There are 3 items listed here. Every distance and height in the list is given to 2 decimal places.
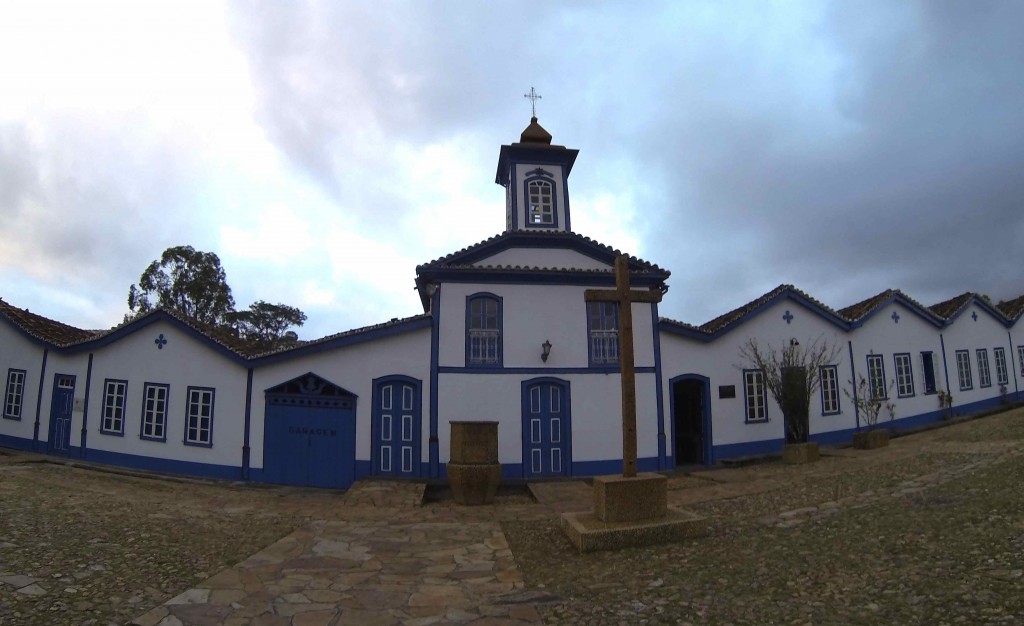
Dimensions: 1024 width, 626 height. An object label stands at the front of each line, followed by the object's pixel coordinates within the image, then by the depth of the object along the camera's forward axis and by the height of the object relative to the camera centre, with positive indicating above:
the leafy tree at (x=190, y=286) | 31.92 +7.09
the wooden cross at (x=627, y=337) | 7.48 +0.93
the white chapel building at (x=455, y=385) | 12.53 +0.50
